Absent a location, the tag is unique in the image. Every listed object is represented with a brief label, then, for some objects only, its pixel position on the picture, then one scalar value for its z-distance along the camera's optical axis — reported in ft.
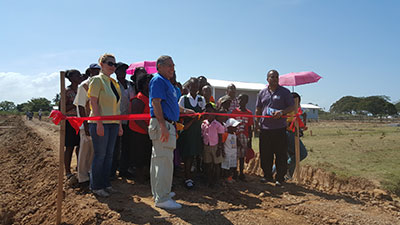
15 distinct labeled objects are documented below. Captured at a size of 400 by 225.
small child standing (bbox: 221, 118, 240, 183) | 16.19
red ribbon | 11.30
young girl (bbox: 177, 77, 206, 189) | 14.82
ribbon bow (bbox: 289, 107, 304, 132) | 17.38
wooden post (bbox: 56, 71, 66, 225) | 10.88
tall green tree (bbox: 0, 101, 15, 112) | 366.02
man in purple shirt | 16.55
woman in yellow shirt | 12.07
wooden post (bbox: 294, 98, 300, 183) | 17.04
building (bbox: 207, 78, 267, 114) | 62.06
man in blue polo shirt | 11.22
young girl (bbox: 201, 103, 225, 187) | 15.14
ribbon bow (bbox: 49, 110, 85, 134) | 11.28
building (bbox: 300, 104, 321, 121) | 174.60
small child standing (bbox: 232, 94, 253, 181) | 17.46
